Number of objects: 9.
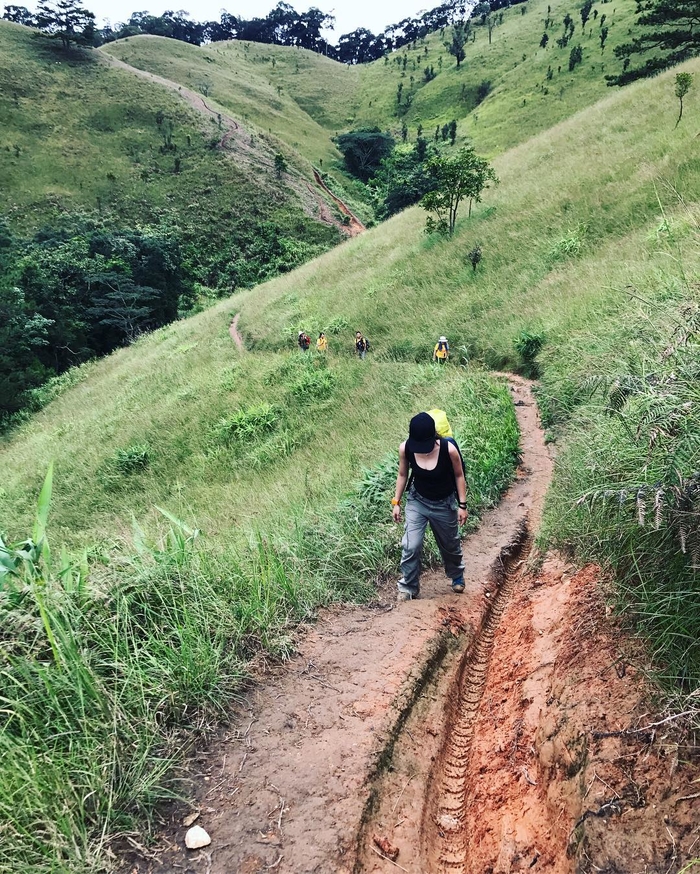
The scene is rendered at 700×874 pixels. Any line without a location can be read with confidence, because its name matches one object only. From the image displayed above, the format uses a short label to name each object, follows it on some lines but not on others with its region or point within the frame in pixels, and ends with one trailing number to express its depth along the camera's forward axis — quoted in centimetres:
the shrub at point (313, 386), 1230
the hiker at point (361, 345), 1406
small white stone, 228
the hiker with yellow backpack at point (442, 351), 1162
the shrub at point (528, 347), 1019
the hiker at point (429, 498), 381
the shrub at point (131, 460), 1183
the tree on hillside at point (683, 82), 1425
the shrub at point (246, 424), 1163
